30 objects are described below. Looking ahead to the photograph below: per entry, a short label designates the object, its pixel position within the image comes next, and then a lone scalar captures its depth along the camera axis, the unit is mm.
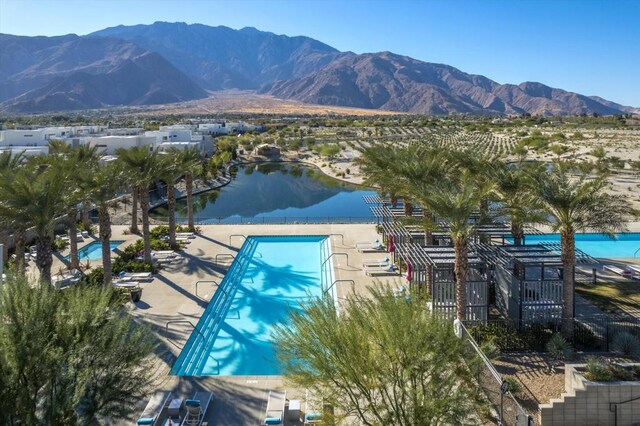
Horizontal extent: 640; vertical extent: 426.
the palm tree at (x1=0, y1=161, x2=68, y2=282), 14445
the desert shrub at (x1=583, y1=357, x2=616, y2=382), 10086
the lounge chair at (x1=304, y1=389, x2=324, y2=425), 9873
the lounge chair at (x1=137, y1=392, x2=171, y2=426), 10195
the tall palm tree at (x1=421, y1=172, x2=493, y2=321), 13195
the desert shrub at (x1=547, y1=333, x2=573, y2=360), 12688
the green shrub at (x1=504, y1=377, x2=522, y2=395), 11016
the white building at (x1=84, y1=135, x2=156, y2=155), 54531
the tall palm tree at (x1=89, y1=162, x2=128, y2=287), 17562
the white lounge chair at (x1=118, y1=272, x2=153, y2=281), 19781
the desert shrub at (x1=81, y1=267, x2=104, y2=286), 18456
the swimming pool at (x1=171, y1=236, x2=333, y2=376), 14508
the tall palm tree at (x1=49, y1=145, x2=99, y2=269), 16703
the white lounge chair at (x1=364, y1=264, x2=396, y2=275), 20438
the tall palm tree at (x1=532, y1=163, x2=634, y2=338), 13500
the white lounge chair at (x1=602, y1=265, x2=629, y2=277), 19641
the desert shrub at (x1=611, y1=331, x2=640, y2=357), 12758
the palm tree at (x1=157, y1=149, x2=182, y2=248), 23266
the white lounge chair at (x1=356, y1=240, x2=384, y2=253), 23969
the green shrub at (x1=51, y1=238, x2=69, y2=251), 24250
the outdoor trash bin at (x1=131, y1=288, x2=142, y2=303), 17438
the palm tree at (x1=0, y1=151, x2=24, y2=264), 18806
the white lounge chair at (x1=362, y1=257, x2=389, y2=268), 21156
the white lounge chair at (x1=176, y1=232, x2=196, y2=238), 26483
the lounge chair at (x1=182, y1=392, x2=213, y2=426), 10238
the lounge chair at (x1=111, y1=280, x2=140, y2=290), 17991
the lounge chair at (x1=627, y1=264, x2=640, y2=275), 19500
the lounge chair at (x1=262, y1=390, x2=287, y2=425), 10148
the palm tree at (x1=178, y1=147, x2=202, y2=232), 27239
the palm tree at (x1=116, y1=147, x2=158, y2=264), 21328
